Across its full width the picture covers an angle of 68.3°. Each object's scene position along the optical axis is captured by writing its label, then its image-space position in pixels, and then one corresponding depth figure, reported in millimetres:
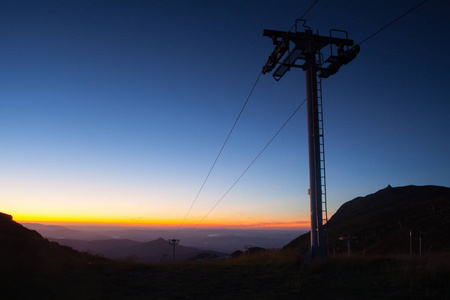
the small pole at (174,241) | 48325
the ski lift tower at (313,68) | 14445
